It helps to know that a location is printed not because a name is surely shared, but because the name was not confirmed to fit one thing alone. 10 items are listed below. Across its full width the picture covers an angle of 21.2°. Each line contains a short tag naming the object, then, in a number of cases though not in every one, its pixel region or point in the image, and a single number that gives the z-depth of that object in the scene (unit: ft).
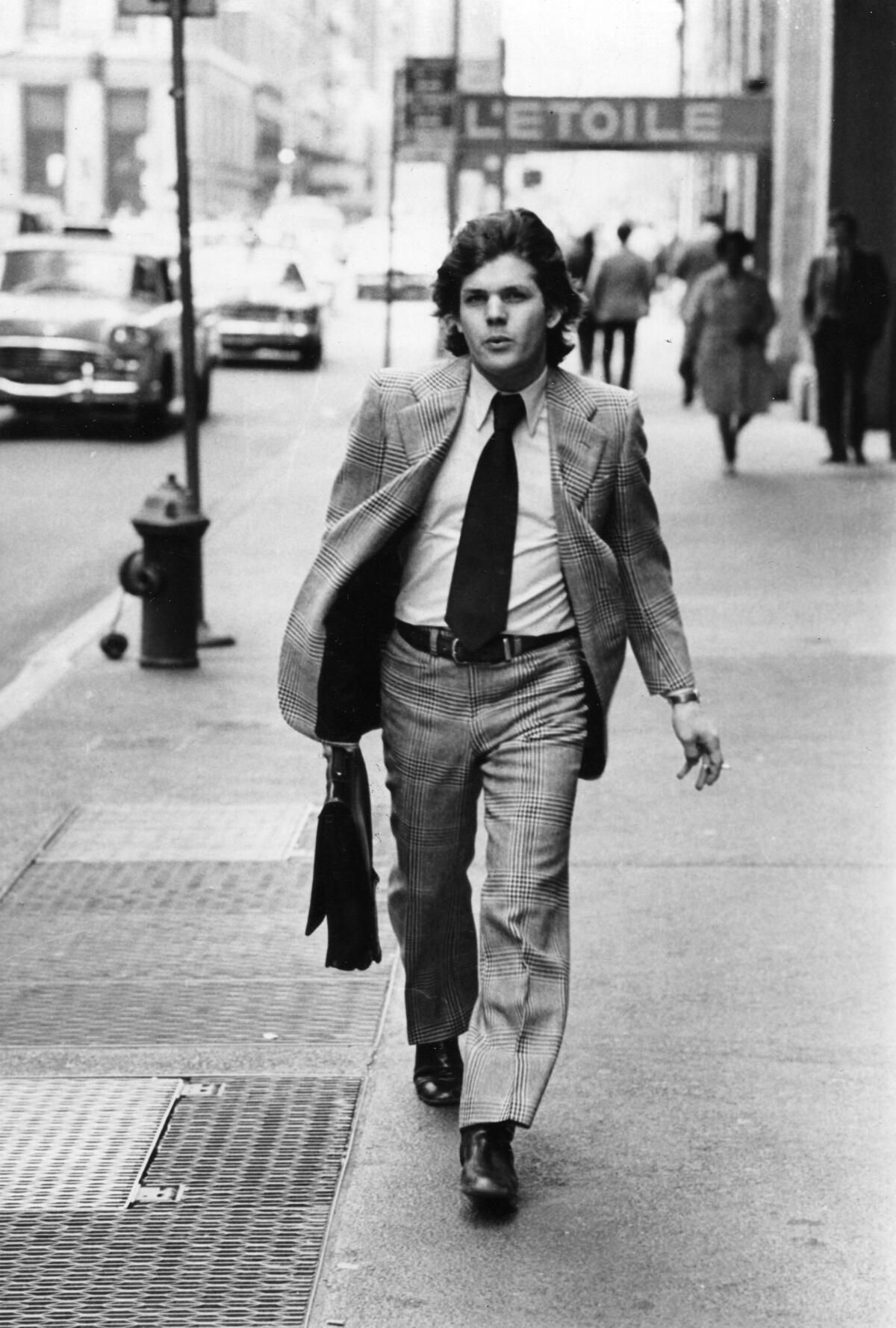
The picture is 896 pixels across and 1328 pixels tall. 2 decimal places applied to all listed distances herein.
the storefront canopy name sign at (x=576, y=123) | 69.05
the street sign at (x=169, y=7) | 32.91
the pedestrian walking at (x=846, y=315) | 58.08
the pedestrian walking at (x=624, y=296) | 79.30
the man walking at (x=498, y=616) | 14.44
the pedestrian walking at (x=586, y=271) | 86.79
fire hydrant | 32.27
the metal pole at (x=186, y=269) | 32.50
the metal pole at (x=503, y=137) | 69.20
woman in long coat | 57.62
